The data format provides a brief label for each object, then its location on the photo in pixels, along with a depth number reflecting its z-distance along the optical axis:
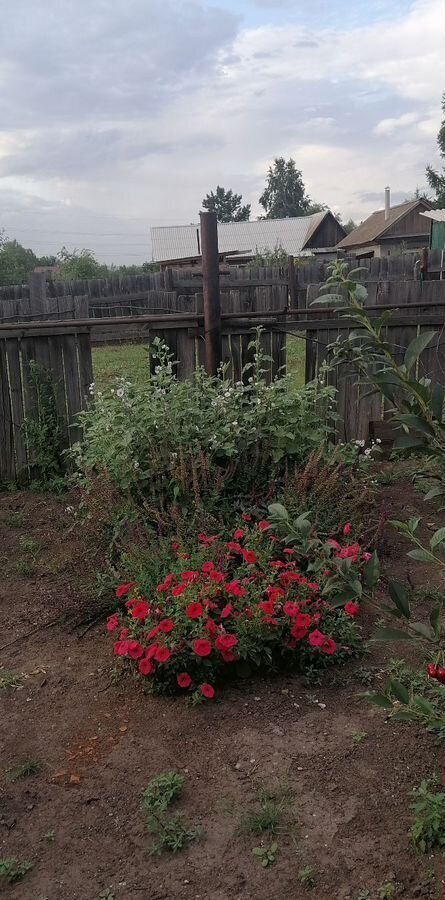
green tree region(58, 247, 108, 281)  30.06
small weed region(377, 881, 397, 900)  1.77
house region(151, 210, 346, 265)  37.62
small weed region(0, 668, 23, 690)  2.86
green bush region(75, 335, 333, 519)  3.76
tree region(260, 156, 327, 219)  81.69
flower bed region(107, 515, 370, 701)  2.68
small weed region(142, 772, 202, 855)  1.98
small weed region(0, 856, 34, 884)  1.91
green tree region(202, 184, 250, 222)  82.62
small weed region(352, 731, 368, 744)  2.38
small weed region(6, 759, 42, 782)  2.31
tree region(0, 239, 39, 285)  37.50
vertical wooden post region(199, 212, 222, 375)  4.73
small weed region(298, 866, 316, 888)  1.83
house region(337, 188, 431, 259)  36.75
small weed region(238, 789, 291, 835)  2.01
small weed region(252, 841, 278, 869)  1.91
